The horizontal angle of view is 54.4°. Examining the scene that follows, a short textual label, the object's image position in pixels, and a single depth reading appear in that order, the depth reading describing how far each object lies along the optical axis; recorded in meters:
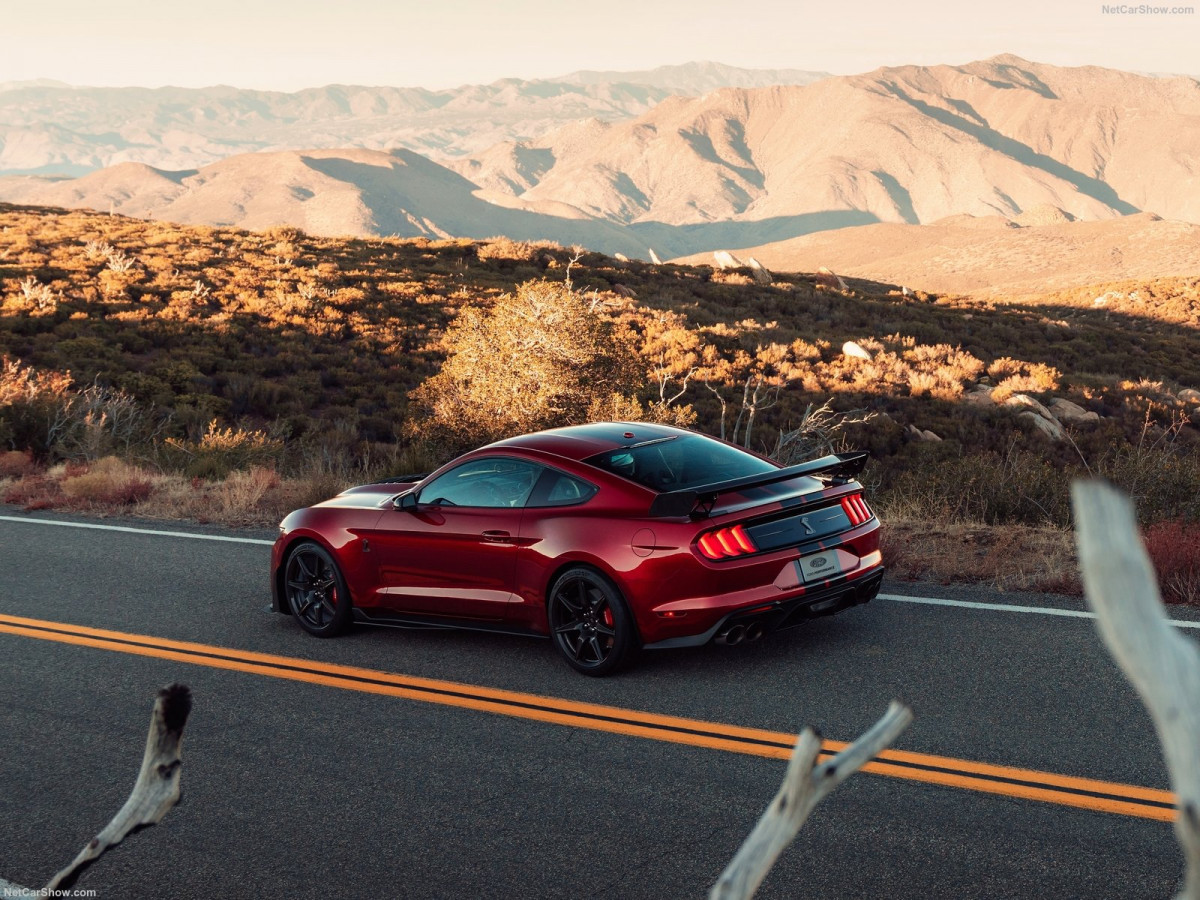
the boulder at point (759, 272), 52.22
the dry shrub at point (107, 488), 14.34
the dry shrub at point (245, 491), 13.37
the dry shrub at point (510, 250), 47.56
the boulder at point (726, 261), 55.38
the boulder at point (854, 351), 34.68
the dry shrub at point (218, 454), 16.06
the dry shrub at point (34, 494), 14.52
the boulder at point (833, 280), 54.56
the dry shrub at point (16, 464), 16.87
